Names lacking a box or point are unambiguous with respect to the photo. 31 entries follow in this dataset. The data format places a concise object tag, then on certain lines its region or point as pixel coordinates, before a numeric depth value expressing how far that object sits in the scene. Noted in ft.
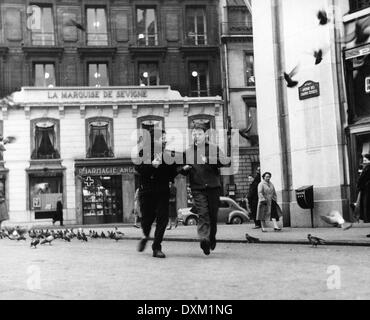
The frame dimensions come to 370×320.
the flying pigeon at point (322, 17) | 55.57
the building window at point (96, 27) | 122.62
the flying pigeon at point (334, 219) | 42.98
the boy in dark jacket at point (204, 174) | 30.63
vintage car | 91.30
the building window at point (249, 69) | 124.16
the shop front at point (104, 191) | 119.03
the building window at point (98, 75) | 122.11
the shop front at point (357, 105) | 53.01
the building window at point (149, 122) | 121.49
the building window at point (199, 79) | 124.47
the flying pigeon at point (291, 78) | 57.52
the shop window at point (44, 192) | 117.08
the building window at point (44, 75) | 120.26
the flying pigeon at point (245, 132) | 122.93
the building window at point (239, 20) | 125.18
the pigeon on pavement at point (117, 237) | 48.80
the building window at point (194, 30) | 125.49
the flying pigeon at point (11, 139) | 111.35
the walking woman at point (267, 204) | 54.03
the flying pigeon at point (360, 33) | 53.98
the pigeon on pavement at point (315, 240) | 34.65
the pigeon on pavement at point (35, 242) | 41.47
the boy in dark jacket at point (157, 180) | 31.12
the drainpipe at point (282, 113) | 58.23
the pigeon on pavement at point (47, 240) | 42.55
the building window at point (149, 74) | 123.24
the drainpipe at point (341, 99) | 53.36
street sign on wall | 55.06
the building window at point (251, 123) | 123.03
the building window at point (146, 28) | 123.85
